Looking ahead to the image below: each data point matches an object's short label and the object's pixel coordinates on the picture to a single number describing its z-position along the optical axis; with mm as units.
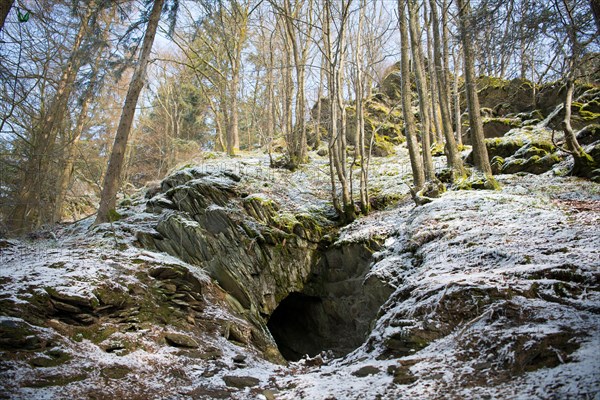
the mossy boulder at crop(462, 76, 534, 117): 15438
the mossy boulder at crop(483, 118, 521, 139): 13242
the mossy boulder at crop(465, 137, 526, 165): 10883
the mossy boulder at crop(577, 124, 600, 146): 9055
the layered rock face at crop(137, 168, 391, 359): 7766
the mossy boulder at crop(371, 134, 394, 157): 16009
